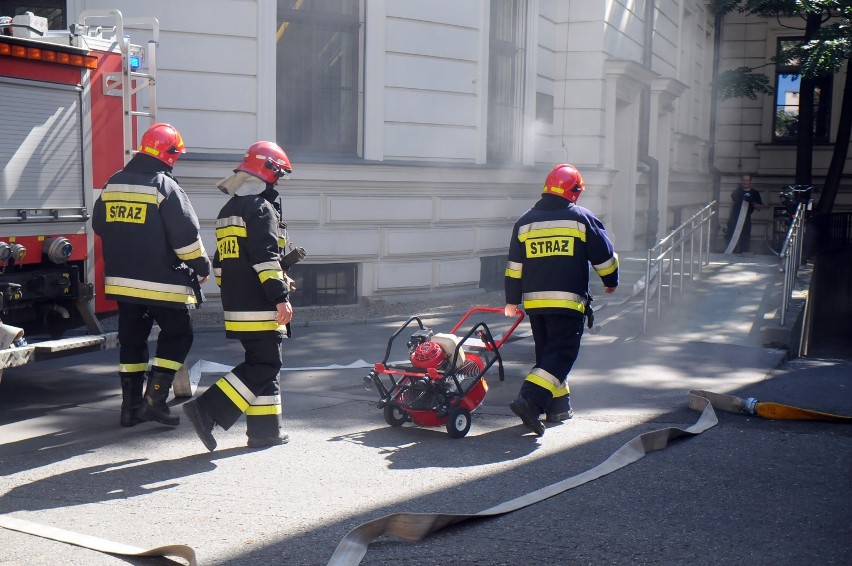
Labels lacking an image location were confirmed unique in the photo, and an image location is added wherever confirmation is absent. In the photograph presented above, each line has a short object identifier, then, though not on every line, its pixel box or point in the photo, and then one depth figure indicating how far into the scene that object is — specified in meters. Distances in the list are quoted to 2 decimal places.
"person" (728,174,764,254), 21.23
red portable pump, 6.52
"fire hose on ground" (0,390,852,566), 4.29
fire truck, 6.90
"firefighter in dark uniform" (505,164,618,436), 6.80
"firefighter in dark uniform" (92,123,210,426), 6.57
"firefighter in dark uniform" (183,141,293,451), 6.11
